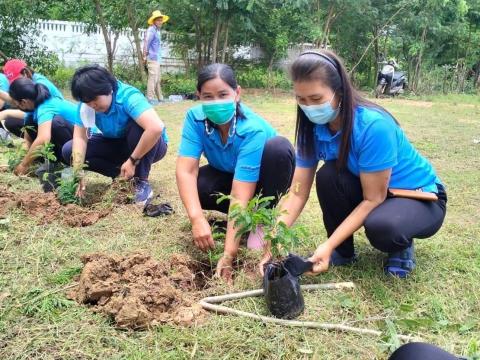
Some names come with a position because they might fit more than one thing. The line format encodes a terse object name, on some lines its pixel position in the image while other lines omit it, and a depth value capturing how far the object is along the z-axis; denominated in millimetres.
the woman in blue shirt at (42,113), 3906
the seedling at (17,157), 4273
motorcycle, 13148
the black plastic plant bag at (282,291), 1985
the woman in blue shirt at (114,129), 3244
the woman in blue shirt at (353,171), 2111
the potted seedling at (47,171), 3654
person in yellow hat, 9500
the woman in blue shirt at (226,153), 2479
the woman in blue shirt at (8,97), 4344
